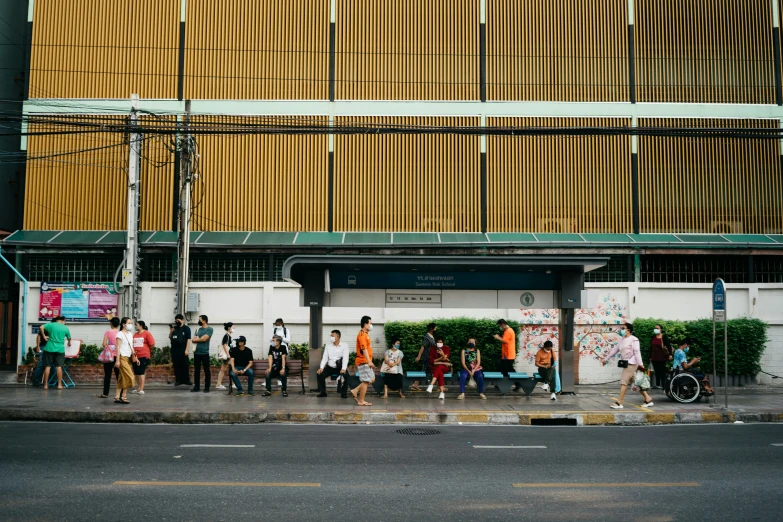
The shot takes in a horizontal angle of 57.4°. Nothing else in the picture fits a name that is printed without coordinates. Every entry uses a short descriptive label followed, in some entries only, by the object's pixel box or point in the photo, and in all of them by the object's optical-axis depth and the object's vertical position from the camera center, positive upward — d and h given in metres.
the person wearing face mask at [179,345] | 17.03 -0.44
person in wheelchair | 16.19 -0.84
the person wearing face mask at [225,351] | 16.75 -0.57
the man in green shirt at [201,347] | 16.66 -0.48
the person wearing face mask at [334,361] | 15.93 -0.76
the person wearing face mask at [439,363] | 16.17 -0.83
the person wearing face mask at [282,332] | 16.92 -0.13
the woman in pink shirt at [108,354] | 15.84 -0.62
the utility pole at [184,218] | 18.47 +2.81
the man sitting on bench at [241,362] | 16.38 -0.82
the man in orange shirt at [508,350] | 16.62 -0.55
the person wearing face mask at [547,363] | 16.05 -0.84
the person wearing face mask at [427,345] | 16.38 -0.42
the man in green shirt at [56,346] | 17.20 -0.47
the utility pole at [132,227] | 18.27 +2.55
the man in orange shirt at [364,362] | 14.74 -0.74
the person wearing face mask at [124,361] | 14.43 -0.69
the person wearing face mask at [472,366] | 16.20 -0.90
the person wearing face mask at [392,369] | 15.85 -0.94
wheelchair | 15.34 -1.31
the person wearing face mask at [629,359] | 14.66 -0.67
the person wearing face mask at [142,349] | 16.17 -0.51
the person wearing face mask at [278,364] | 16.17 -0.86
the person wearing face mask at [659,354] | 17.47 -0.68
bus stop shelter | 16.12 +1.09
